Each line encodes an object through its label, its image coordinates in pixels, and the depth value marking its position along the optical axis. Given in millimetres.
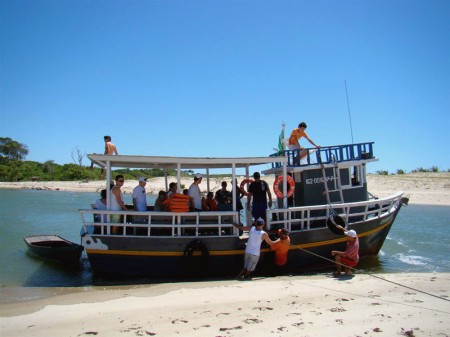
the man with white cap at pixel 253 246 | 8773
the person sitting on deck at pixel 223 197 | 10458
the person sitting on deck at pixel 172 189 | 9531
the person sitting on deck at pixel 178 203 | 9086
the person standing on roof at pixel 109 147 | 9750
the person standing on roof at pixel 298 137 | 10705
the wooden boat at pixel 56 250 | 11172
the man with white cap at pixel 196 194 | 9719
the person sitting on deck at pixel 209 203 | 10095
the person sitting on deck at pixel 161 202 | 9945
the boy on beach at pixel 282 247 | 9125
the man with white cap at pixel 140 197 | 9297
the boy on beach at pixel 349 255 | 8945
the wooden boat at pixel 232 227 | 8992
